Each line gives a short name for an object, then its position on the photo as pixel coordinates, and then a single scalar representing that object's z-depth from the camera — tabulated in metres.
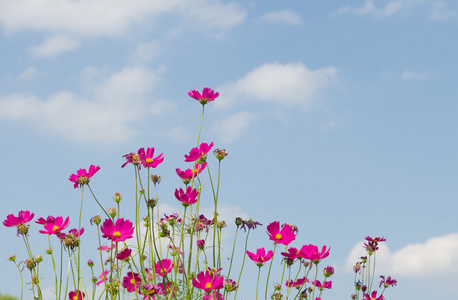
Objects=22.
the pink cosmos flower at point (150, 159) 2.87
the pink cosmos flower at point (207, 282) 2.76
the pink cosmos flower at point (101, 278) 3.64
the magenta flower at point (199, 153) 2.91
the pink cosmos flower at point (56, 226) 3.21
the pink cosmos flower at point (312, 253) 2.97
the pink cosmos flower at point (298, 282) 3.57
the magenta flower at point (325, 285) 4.03
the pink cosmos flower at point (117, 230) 2.83
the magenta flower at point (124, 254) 2.81
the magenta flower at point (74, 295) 3.31
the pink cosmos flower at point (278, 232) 3.06
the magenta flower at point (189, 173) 3.02
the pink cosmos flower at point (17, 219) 3.22
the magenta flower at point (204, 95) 3.10
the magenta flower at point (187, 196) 2.86
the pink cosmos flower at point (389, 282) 4.98
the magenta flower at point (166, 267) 3.31
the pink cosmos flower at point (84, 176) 3.00
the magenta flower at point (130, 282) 3.21
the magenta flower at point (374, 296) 4.71
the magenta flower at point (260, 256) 3.09
